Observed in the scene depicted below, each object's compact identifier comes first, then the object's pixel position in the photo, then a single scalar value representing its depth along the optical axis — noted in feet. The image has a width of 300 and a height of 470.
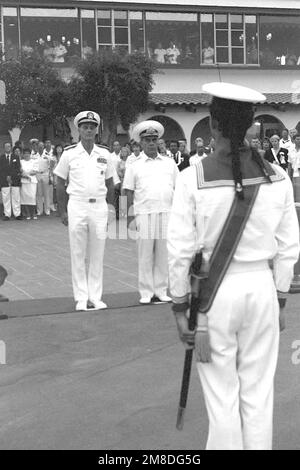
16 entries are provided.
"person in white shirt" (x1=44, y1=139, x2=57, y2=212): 72.30
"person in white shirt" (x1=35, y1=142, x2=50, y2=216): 70.98
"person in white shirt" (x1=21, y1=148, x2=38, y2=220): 68.44
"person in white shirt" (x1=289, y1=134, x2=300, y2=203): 55.42
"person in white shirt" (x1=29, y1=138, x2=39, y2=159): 73.44
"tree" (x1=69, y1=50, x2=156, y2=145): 95.81
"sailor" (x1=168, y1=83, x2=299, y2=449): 11.88
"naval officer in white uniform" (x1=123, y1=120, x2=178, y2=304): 30.37
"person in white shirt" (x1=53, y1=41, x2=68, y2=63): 111.14
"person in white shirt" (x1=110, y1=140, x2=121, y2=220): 59.63
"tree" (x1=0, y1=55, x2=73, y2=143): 82.69
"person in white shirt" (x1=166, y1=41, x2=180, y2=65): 121.39
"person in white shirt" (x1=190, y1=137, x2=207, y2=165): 69.03
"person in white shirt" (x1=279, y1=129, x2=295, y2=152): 67.76
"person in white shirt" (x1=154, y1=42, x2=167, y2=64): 120.47
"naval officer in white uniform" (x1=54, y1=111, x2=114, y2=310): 29.30
